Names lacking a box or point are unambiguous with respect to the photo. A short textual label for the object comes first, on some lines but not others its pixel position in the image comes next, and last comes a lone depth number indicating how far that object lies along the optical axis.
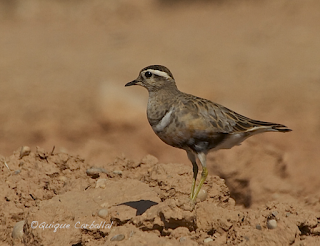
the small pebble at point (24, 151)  15.80
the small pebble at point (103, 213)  12.25
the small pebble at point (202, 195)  14.05
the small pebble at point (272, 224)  12.09
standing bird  12.49
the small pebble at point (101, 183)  14.01
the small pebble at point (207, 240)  11.70
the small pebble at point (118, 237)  11.36
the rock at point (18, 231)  12.45
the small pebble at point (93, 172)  15.09
